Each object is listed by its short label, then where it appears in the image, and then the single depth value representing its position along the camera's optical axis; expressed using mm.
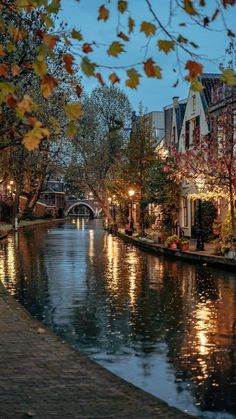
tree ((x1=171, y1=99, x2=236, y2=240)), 28392
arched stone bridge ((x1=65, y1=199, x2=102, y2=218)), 144500
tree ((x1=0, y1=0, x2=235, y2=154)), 4348
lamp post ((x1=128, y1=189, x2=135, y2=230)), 51500
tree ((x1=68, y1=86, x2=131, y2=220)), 71062
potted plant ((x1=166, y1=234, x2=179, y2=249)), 32988
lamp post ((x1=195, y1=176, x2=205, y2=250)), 30578
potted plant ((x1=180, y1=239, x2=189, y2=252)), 31994
